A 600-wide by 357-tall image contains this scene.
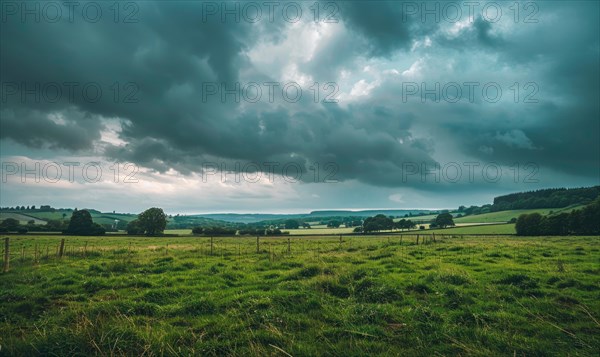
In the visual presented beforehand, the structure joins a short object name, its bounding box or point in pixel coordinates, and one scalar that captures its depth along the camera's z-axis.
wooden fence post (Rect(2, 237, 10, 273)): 18.22
